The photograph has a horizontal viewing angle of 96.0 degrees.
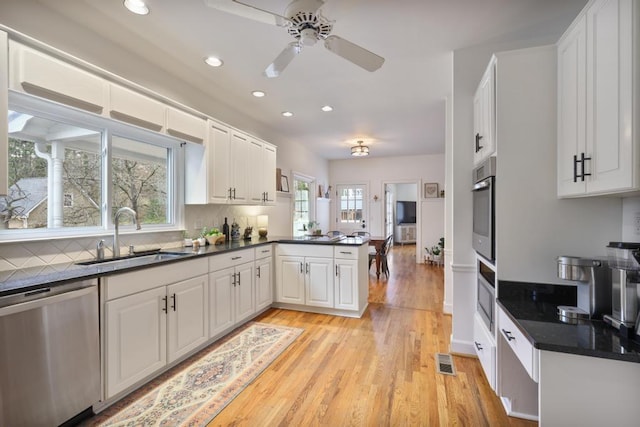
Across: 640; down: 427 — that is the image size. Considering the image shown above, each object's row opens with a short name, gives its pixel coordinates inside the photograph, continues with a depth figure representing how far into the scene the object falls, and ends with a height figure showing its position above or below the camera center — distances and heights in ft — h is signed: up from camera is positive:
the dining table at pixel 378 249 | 17.58 -2.33
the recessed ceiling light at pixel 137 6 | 6.20 +4.51
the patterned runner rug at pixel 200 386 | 5.85 -4.18
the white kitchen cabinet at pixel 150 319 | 6.07 -2.61
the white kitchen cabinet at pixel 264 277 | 11.15 -2.64
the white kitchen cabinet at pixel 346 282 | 11.10 -2.75
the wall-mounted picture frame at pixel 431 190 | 23.39 +1.74
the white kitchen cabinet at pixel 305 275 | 11.46 -2.61
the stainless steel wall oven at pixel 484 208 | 6.09 +0.07
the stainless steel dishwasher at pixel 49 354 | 4.58 -2.52
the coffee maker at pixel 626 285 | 3.93 -1.02
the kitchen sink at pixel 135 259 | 6.96 -1.29
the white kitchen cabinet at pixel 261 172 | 12.59 +1.81
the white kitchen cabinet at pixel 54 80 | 5.32 +2.68
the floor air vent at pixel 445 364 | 7.54 -4.18
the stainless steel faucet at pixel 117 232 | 7.88 -0.58
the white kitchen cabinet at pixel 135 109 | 7.09 +2.71
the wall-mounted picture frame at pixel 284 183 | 17.07 +1.71
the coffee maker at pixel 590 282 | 4.58 -1.14
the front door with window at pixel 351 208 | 25.63 +0.29
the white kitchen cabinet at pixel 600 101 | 3.61 +1.62
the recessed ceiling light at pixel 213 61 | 8.62 +4.58
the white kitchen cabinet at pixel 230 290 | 8.93 -2.65
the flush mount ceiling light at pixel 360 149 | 18.93 +4.10
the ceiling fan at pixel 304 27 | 5.17 +3.60
